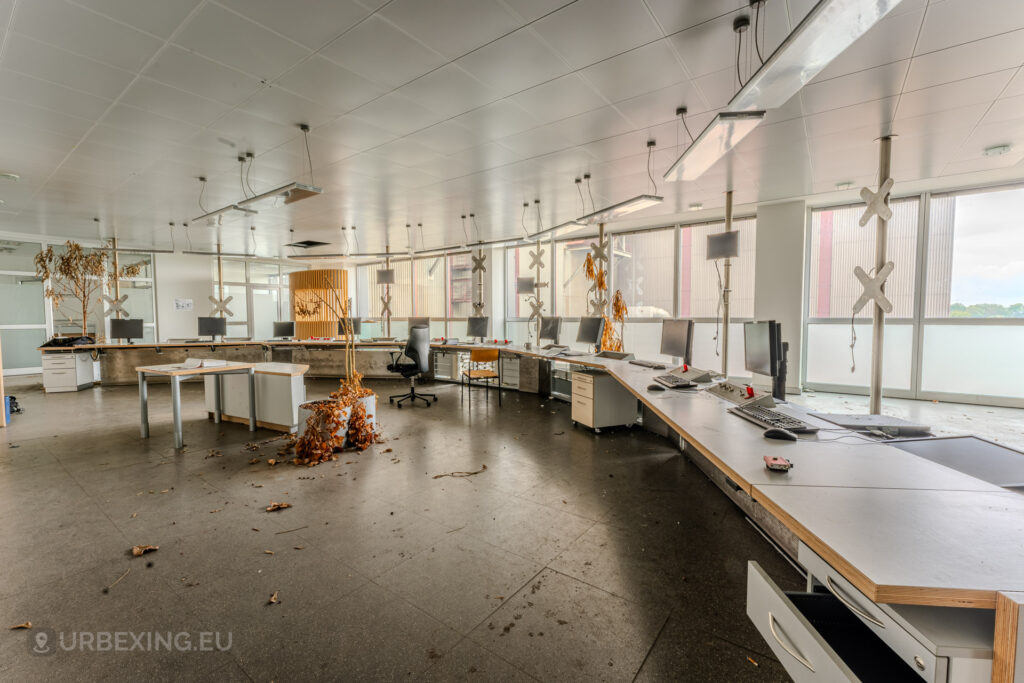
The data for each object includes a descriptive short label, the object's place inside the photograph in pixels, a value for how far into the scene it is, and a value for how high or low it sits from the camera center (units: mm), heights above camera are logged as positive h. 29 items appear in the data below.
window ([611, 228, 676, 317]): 8422 +1051
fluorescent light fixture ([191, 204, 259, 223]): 4876 +1453
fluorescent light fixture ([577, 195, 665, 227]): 4398 +1341
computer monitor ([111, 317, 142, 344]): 8444 -171
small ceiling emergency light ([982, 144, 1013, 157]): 4512 +1939
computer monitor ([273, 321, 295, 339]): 9883 -221
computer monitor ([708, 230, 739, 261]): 5547 +1055
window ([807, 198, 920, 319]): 6594 +1090
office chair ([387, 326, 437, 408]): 6531 -569
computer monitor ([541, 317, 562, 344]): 6715 -150
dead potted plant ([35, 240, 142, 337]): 8008 +1009
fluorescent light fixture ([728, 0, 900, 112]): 1765 +1355
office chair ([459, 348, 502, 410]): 6480 -641
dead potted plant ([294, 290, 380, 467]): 4066 -1109
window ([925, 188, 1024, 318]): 5840 +966
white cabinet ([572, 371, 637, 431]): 4824 -1009
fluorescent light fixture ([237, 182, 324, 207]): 4101 +1346
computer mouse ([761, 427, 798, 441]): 1779 -519
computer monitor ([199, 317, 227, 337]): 9148 -158
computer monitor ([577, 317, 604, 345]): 5820 -162
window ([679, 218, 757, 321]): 7663 +865
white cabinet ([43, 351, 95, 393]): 7676 -1013
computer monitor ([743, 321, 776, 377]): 2654 -194
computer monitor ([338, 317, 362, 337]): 9062 -136
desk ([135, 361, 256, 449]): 4332 -656
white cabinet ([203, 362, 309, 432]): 4898 -974
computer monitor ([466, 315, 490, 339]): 8016 -140
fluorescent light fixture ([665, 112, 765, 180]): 2609 +1304
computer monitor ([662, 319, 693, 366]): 3832 -191
